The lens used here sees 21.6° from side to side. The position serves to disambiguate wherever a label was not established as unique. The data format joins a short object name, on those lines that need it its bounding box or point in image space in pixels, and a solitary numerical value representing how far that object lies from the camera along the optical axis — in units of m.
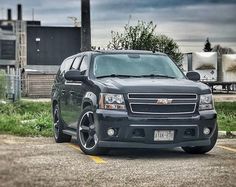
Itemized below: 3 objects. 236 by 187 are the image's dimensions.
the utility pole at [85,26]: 34.74
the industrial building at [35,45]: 68.75
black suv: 9.93
